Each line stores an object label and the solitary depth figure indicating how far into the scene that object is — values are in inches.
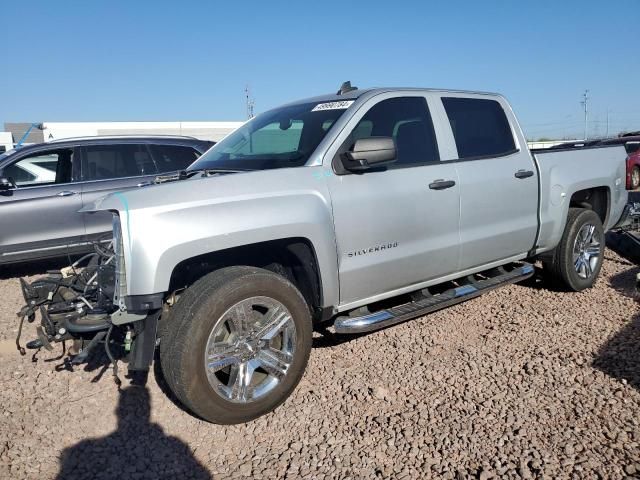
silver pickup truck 114.0
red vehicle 604.5
